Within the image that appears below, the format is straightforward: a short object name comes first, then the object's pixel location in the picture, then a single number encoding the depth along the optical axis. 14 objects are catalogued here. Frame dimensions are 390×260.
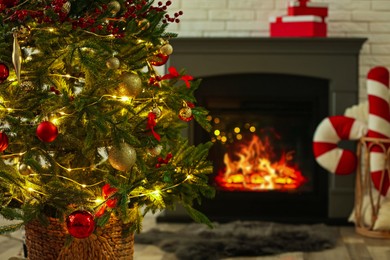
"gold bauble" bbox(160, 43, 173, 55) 2.65
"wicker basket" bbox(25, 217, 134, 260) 2.60
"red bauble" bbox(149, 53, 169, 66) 2.70
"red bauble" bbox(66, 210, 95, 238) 2.31
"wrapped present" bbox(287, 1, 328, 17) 4.42
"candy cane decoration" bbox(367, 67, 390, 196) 4.18
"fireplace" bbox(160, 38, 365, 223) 4.49
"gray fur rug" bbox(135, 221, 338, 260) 3.71
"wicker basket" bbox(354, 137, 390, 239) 4.15
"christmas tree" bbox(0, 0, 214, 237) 2.40
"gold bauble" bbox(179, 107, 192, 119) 2.60
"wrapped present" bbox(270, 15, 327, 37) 4.43
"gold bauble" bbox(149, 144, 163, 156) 2.55
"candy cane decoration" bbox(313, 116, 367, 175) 4.27
